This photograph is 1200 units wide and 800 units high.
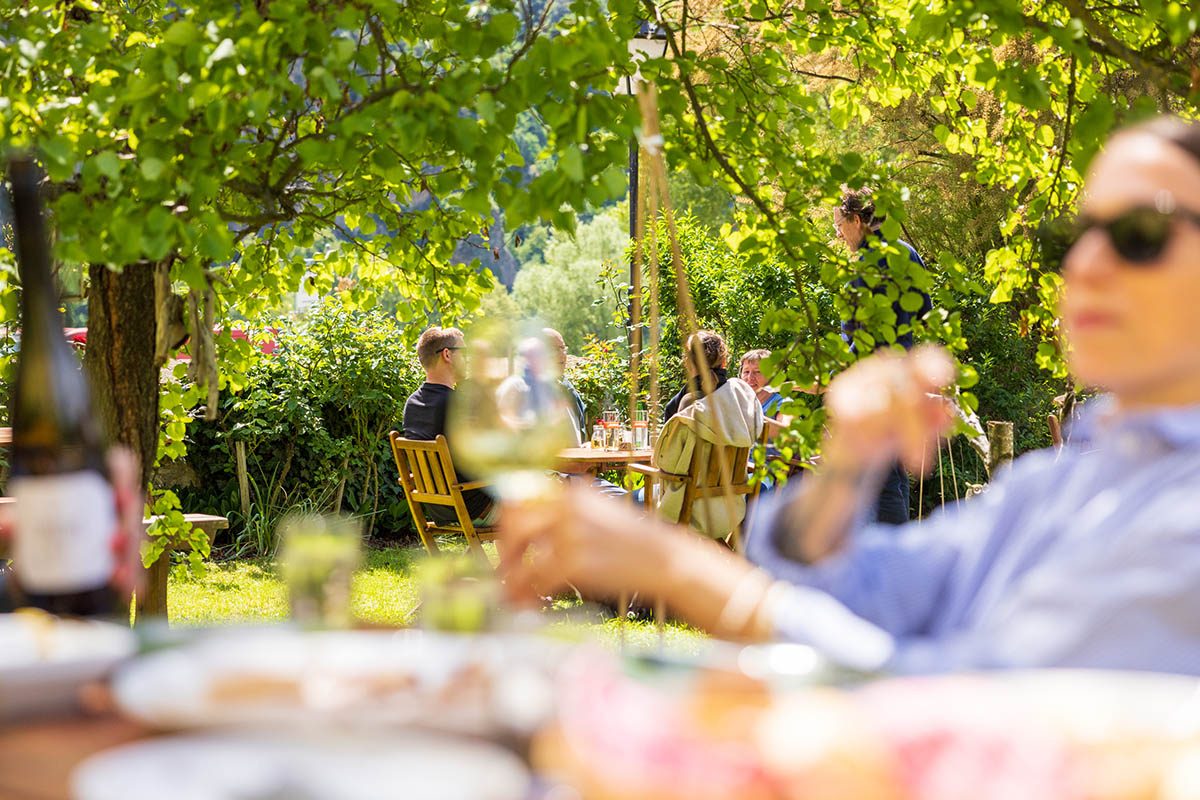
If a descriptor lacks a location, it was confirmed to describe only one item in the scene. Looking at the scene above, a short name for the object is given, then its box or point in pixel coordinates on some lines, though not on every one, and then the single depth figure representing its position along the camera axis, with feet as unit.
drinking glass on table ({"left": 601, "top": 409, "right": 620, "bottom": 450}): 21.73
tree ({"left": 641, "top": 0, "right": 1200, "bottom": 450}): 7.88
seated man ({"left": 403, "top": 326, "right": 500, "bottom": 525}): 18.95
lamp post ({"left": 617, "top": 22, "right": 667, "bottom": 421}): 8.41
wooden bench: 11.43
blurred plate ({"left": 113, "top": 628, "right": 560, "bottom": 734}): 2.86
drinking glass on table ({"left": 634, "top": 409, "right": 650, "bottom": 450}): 20.67
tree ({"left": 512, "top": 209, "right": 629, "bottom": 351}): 182.60
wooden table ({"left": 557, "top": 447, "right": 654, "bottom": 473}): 18.53
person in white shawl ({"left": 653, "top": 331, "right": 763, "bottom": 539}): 17.35
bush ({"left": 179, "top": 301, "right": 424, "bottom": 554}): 26.25
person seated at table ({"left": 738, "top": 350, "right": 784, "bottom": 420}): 21.03
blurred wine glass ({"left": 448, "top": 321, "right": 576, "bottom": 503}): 3.35
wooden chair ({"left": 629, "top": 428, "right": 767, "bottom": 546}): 17.84
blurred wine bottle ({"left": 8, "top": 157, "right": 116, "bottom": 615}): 3.98
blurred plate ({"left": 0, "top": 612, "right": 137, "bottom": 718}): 3.21
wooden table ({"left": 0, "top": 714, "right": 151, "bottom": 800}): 2.64
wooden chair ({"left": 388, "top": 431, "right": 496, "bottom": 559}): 18.10
